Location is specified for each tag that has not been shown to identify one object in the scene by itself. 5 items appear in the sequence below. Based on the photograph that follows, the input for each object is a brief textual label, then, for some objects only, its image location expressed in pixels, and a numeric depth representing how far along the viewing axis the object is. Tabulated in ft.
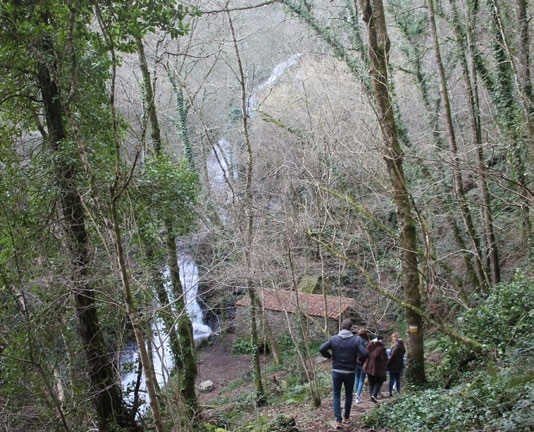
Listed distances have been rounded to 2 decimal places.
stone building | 54.60
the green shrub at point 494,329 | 23.36
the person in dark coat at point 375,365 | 27.78
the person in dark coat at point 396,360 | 28.55
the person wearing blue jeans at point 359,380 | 30.19
